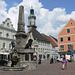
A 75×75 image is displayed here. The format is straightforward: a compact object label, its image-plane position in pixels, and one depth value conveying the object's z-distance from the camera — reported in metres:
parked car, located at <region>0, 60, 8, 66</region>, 17.05
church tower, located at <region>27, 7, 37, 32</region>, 57.71
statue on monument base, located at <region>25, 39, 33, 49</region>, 12.16
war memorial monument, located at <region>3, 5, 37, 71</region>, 11.45
